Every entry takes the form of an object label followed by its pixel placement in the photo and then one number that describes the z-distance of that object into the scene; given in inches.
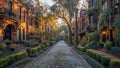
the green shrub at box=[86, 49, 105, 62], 272.9
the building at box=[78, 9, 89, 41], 1024.7
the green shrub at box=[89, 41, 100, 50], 529.6
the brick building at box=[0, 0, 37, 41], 481.6
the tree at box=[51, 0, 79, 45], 933.6
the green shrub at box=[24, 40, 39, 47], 603.9
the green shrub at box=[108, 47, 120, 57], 349.5
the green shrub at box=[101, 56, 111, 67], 226.2
